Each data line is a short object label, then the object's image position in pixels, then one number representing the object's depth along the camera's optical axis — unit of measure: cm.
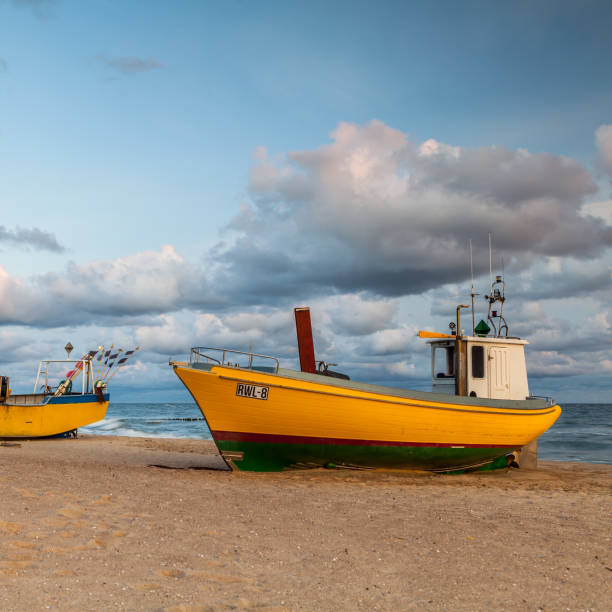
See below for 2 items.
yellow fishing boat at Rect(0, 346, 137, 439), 2275
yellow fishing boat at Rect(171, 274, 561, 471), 1150
